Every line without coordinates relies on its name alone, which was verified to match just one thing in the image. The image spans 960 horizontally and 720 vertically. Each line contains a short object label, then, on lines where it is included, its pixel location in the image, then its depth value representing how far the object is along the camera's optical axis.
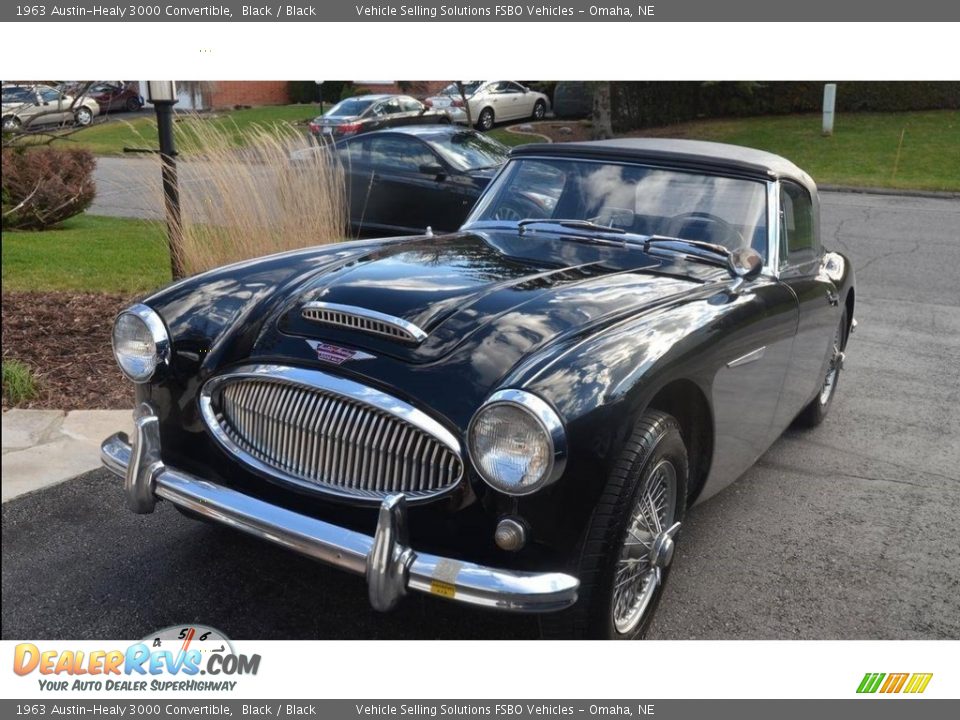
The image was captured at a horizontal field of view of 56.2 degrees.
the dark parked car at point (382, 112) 15.37
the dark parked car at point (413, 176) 9.02
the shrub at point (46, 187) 9.87
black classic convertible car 2.52
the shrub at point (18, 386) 4.89
